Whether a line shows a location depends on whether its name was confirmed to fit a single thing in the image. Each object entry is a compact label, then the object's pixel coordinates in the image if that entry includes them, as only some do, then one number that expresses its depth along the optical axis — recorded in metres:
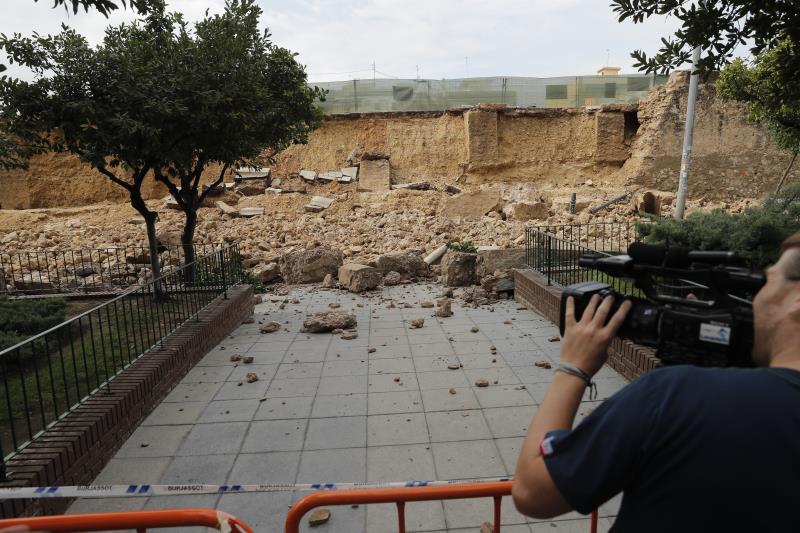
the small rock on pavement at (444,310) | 8.35
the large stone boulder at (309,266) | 11.77
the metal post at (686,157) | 12.81
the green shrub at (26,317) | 6.29
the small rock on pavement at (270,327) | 7.78
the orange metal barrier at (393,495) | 2.00
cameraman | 0.96
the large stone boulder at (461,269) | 10.64
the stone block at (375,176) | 22.83
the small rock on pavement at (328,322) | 7.58
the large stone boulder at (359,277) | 10.48
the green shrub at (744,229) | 6.14
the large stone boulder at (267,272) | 11.88
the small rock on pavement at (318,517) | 3.25
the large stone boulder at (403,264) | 11.66
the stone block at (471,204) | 19.05
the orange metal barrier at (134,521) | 1.85
